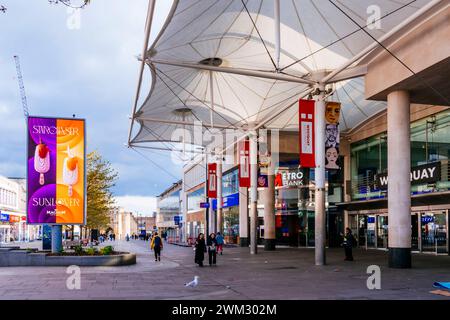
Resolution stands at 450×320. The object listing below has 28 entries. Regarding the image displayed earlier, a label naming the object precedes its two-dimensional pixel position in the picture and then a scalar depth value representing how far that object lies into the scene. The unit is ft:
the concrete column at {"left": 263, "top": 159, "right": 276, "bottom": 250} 131.34
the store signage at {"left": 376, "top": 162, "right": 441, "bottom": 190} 93.06
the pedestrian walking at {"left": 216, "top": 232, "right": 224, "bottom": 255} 108.78
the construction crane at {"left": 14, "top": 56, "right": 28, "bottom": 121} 363.13
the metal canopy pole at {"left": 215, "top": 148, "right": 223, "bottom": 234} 153.85
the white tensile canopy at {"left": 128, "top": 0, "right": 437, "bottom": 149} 71.61
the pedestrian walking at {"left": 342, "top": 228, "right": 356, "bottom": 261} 86.02
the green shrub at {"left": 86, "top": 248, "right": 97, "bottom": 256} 81.71
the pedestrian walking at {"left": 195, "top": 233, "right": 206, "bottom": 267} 81.33
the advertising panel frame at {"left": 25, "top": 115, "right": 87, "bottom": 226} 84.84
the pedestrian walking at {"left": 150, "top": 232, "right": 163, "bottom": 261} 96.27
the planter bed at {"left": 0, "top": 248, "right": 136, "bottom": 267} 77.51
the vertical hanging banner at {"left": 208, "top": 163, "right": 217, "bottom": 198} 138.31
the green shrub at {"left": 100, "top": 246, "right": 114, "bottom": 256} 83.10
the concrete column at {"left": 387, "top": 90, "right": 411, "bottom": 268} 70.38
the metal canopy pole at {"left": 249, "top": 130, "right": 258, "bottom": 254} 113.60
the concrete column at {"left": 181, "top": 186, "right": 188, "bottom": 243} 272.31
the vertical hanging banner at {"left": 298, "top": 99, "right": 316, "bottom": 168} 79.82
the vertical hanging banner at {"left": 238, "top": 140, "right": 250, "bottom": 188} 112.67
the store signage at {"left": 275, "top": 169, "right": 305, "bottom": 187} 145.48
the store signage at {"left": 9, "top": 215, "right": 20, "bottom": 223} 264.50
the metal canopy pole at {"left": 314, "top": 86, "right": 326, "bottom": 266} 81.20
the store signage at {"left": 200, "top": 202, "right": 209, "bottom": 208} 140.27
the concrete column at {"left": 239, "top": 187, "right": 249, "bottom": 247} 148.92
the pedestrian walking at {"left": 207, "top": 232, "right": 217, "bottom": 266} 82.84
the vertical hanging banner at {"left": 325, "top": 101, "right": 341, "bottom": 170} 82.94
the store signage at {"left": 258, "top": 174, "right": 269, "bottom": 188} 121.70
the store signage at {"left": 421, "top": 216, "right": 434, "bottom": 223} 103.96
